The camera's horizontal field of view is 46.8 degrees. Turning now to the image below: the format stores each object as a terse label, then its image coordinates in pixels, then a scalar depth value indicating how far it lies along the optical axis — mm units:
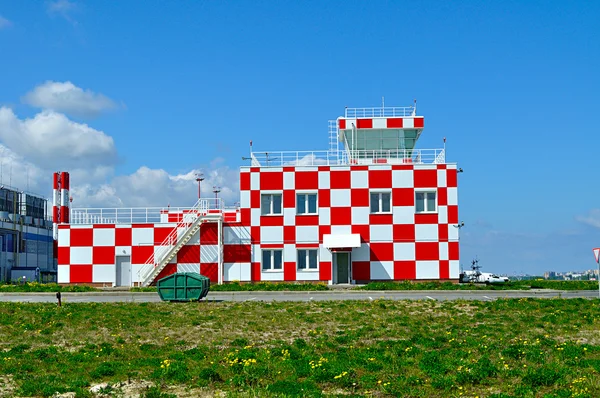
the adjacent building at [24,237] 77062
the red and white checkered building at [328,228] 45062
